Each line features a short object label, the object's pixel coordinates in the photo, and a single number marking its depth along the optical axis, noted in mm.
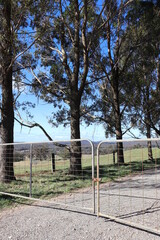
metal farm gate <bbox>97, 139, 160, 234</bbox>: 5008
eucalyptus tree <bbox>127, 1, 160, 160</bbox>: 16750
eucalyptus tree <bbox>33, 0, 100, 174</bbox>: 11688
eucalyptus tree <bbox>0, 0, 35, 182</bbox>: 9586
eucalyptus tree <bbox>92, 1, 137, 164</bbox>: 16578
